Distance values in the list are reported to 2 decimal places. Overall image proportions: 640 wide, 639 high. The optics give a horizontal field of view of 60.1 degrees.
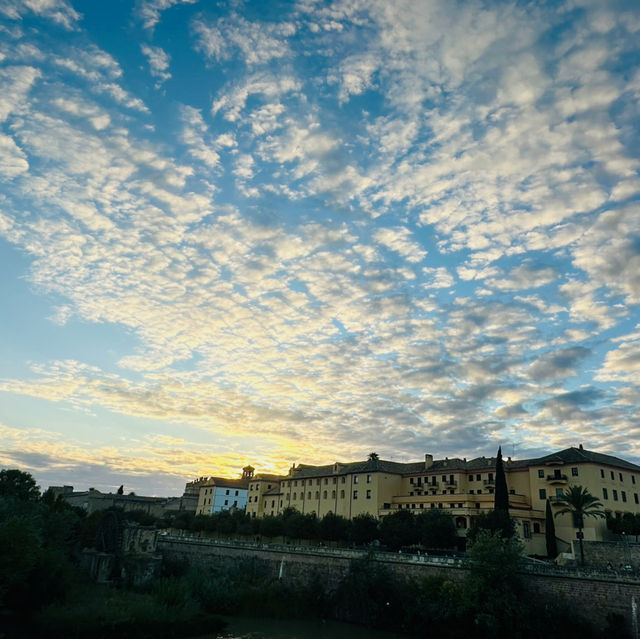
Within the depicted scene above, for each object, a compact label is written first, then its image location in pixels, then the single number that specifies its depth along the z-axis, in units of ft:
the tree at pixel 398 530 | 189.37
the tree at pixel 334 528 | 222.07
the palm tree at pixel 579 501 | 158.20
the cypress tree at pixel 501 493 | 185.98
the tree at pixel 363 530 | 207.41
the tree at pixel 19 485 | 190.29
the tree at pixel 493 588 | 109.91
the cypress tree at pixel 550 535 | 177.05
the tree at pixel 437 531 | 182.29
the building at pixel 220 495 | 377.30
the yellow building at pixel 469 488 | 191.62
